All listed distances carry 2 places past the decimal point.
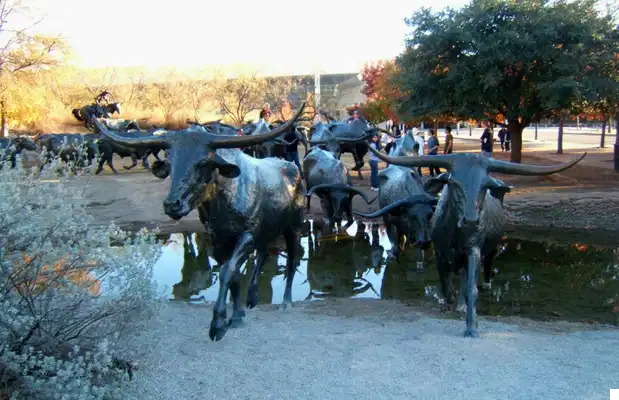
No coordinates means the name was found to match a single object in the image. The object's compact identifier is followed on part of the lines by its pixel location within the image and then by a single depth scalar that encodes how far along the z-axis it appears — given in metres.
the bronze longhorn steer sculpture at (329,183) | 10.92
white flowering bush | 3.43
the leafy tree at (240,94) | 52.86
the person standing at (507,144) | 31.10
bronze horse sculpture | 22.70
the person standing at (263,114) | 14.64
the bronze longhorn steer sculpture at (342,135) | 15.67
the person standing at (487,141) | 21.28
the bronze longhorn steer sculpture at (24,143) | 21.48
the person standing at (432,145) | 18.04
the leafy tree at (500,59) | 15.98
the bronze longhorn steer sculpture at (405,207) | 8.52
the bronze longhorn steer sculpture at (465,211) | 5.66
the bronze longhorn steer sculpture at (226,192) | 4.80
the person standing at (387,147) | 18.28
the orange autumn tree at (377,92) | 36.80
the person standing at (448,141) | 18.91
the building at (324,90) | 58.88
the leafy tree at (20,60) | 27.14
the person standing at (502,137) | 30.40
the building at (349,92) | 73.25
